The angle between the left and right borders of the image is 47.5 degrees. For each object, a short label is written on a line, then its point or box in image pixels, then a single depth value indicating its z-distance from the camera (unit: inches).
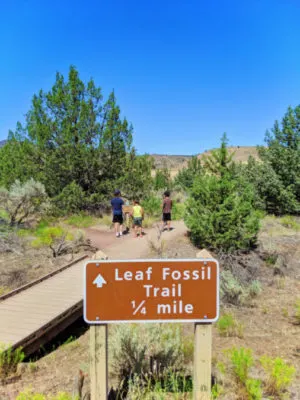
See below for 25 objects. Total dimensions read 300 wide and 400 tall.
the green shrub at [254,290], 324.1
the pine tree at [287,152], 726.5
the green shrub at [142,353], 146.6
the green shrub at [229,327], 215.0
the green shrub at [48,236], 453.0
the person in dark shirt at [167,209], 527.5
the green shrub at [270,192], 730.2
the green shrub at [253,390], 114.3
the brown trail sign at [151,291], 109.0
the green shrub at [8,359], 164.6
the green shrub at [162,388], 123.5
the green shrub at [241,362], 127.5
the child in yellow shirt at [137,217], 497.4
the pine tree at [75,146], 677.9
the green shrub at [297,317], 247.6
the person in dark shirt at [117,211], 471.8
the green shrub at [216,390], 119.5
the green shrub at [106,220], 654.4
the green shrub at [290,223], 642.6
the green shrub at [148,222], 629.0
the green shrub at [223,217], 436.1
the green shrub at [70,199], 671.8
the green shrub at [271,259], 437.1
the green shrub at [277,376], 125.5
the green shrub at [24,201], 626.5
